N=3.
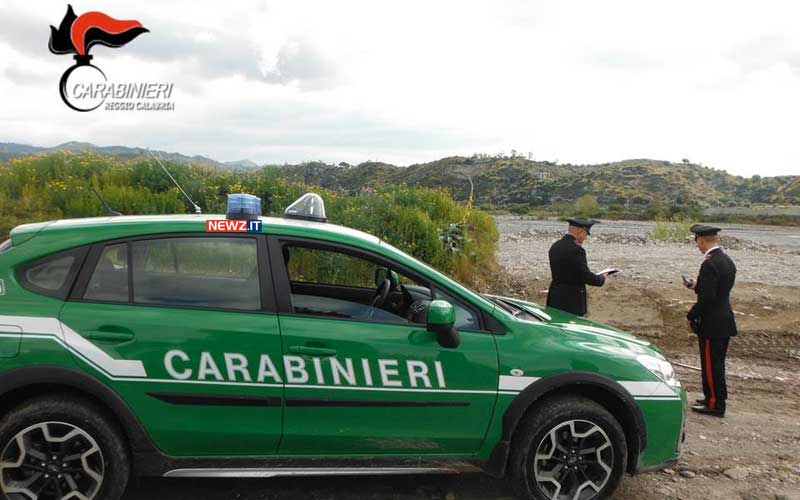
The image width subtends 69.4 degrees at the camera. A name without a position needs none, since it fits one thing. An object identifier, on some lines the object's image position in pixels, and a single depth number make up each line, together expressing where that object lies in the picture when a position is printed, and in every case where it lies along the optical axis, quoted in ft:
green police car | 9.81
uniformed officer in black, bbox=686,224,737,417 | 17.19
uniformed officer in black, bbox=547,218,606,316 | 18.07
